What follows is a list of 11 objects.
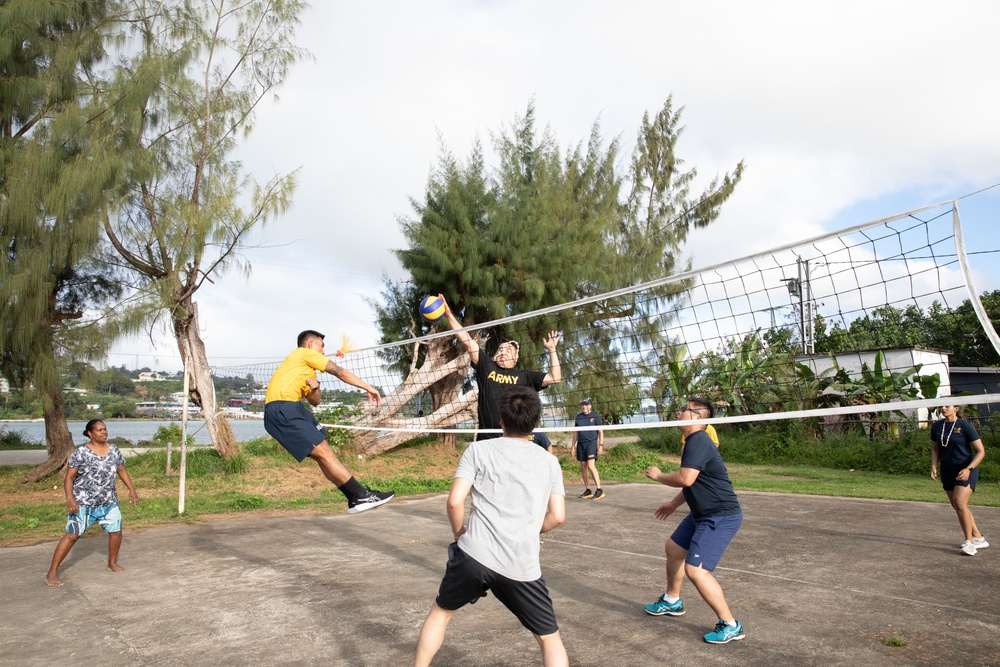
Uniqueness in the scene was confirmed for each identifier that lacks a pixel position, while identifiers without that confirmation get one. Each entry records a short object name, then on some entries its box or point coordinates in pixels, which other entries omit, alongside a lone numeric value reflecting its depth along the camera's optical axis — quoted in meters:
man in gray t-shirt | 3.03
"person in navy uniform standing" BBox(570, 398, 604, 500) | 10.69
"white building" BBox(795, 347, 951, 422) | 17.39
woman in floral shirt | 6.10
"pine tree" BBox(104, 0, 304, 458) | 12.52
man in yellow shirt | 5.41
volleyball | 6.47
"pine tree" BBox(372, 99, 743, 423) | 15.72
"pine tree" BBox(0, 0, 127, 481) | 11.25
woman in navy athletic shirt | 6.69
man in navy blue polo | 4.32
